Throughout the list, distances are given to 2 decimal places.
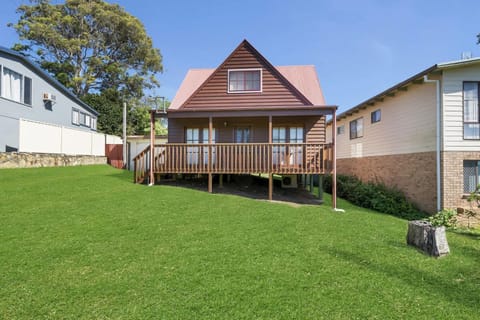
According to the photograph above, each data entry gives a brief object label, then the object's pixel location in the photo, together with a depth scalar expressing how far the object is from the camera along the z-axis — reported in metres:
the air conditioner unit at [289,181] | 13.06
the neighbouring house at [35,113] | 13.03
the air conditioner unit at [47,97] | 16.56
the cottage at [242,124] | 10.02
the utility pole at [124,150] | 18.22
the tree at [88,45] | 27.11
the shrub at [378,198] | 10.68
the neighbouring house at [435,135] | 9.37
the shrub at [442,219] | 5.89
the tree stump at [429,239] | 4.90
